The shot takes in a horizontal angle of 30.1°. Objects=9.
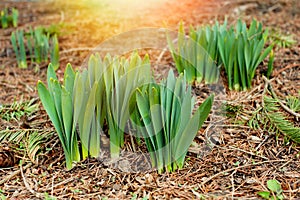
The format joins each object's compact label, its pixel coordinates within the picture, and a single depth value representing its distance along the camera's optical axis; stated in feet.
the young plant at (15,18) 4.90
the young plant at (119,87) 2.67
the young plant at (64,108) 2.61
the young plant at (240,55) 3.25
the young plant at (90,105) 2.61
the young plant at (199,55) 3.36
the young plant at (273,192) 2.48
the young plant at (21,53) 3.86
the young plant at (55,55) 3.90
